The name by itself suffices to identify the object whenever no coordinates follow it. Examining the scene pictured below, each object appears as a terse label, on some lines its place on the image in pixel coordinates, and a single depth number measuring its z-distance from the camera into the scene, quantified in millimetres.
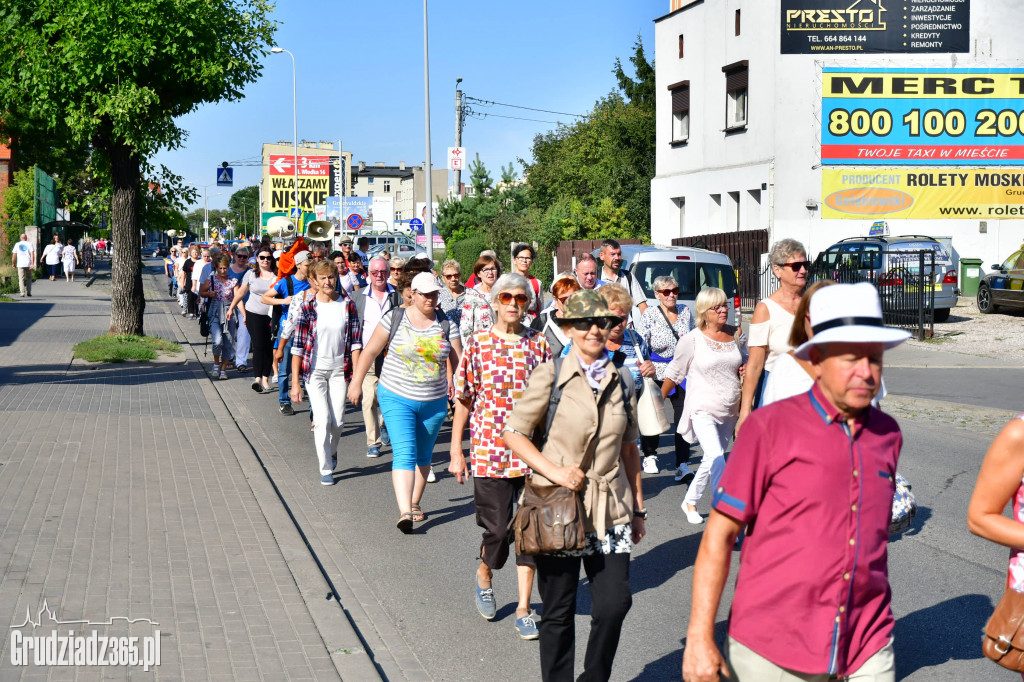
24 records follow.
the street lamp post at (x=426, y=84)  32000
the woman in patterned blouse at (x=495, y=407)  5781
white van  17369
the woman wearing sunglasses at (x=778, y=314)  6570
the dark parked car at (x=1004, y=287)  25406
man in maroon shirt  2801
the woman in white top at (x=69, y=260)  44750
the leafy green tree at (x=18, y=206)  39375
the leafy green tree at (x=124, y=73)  17516
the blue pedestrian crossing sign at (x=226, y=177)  63841
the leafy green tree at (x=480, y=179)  56875
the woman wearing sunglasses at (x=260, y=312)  14266
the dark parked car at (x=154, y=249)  95588
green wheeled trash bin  31578
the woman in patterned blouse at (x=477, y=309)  9805
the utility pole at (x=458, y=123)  51594
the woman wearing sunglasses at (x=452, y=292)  10992
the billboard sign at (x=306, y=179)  67375
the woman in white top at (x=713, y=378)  7422
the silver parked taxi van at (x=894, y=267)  22594
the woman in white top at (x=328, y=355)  9211
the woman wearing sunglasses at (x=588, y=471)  4305
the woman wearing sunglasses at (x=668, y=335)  9430
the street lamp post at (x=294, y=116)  62906
